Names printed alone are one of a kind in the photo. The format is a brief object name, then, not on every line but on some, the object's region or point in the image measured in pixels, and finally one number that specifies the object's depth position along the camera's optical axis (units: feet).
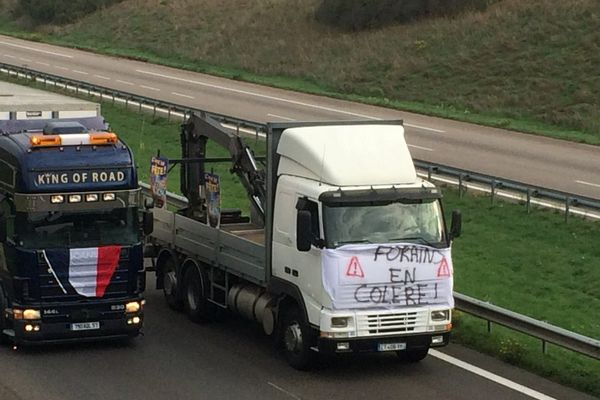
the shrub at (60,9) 272.84
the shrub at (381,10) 191.48
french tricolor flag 55.62
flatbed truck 51.49
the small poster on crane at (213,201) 63.46
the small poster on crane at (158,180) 68.03
